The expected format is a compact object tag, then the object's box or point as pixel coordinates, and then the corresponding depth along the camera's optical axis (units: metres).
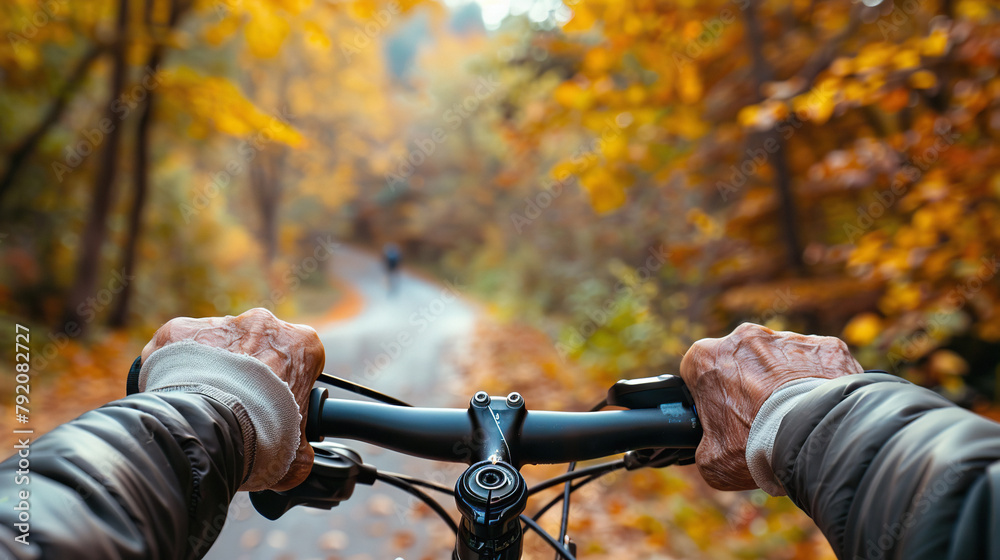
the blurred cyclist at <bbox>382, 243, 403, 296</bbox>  19.83
